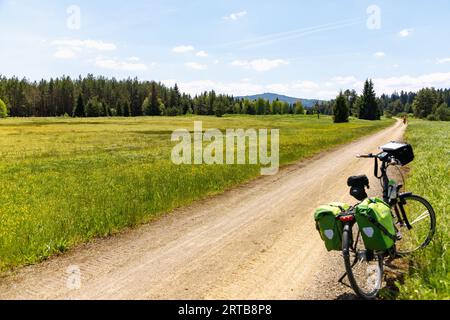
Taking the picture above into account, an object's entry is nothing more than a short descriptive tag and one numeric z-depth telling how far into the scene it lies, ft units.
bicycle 18.52
